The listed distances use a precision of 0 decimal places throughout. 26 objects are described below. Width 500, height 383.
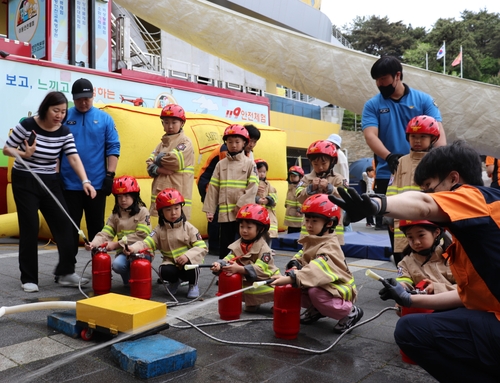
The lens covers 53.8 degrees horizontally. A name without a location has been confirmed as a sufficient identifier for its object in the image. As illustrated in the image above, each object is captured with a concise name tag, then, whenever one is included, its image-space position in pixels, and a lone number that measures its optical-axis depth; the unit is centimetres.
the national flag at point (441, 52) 3804
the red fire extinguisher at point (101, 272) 477
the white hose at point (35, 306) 332
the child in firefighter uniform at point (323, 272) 359
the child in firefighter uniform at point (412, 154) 413
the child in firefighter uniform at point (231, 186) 591
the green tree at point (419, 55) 4997
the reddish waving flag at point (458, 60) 3366
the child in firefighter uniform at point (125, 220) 523
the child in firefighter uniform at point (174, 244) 487
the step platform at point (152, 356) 280
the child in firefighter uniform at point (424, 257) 371
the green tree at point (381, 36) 5703
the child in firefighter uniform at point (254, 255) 427
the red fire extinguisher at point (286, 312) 359
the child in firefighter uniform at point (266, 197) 659
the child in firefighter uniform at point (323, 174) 497
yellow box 311
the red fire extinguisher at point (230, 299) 403
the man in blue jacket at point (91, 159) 532
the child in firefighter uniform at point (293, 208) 975
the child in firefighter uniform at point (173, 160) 576
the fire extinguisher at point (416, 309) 314
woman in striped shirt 477
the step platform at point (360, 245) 761
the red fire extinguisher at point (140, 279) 451
